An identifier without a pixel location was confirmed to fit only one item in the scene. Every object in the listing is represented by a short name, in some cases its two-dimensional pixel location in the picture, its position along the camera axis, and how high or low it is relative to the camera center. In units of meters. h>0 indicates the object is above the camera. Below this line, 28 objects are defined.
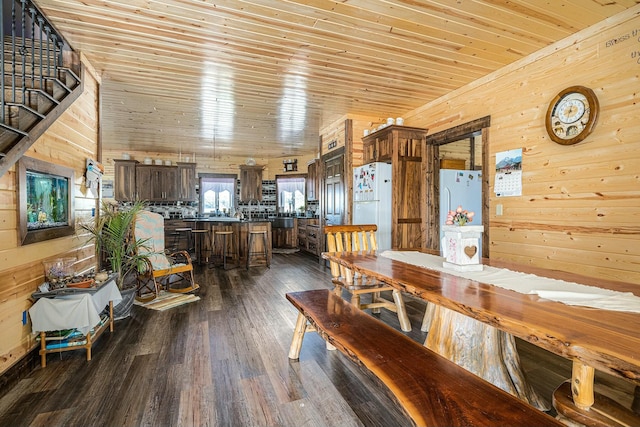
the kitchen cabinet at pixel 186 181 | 8.34 +0.76
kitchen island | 6.15 -0.63
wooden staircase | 1.99 +1.02
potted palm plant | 3.17 -0.35
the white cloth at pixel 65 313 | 2.24 -0.79
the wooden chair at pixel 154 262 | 3.88 -0.73
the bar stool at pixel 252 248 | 6.04 -0.78
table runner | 1.27 -0.39
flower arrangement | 1.92 -0.05
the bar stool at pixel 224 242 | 6.00 -0.70
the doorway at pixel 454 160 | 3.68 +0.79
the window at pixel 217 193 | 8.81 +0.48
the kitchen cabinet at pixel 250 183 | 8.90 +0.77
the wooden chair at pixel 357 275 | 2.84 -0.66
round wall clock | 2.64 +0.87
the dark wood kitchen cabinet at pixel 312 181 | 7.93 +0.77
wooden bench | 1.02 -0.72
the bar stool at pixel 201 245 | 6.52 -0.79
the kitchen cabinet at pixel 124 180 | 7.84 +0.76
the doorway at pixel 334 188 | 5.52 +0.41
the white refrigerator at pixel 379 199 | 4.57 +0.16
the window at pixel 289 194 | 9.23 +0.46
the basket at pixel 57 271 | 2.48 -0.53
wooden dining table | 0.89 -0.41
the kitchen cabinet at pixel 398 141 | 4.50 +1.04
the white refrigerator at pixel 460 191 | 4.57 +0.28
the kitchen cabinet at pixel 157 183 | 8.05 +0.72
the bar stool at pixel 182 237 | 7.58 -0.74
